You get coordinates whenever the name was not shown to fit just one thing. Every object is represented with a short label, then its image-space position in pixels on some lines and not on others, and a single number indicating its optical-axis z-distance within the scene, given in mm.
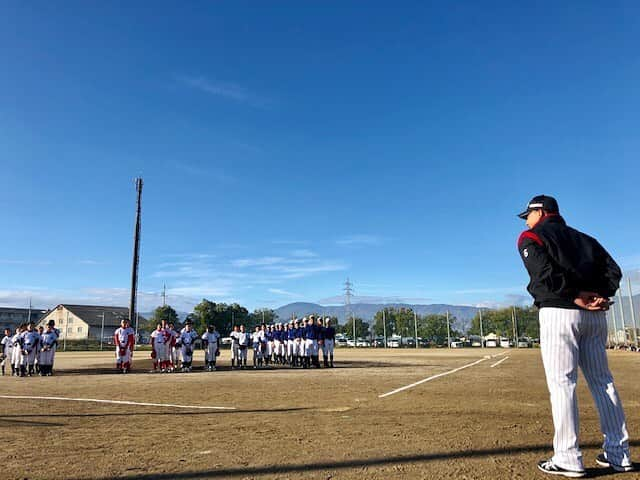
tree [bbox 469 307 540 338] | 107000
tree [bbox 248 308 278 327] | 108638
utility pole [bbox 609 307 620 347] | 56788
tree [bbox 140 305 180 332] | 82438
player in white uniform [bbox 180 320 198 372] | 19938
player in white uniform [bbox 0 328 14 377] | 19669
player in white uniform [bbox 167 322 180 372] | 19938
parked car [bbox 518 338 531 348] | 76869
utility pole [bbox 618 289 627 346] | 52953
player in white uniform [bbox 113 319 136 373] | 18891
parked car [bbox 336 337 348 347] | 90619
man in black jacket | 3951
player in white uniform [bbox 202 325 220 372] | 20547
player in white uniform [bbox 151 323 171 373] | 19531
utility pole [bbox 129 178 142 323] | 41469
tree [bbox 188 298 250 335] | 84625
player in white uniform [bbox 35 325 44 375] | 18438
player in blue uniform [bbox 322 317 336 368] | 21375
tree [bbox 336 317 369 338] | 105500
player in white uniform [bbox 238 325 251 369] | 21875
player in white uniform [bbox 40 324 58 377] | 18062
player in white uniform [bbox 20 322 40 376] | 18031
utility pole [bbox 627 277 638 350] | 46659
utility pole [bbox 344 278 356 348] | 91719
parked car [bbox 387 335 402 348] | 88881
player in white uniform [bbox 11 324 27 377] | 18270
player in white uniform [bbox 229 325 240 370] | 21953
